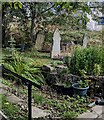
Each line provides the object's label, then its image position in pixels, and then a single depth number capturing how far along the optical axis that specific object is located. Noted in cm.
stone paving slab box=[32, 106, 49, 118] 146
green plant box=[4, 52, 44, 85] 215
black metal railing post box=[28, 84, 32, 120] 90
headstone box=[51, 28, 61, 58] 323
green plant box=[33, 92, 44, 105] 171
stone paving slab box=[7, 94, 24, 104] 167
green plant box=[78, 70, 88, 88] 198
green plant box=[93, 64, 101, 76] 204
